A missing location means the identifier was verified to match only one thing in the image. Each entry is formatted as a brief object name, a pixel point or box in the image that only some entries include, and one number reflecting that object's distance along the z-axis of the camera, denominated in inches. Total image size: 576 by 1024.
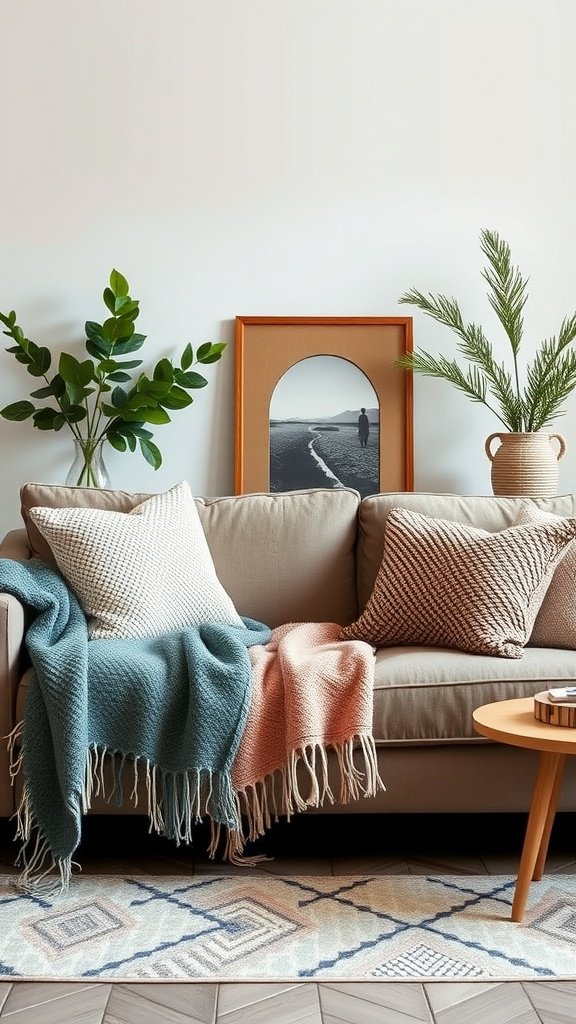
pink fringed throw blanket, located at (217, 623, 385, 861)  86.8
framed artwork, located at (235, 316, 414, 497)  149.6
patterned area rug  71.2
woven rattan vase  137.7
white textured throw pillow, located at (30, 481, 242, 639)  100.3
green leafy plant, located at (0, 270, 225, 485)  141.5
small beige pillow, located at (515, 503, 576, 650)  104.6
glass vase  141.9
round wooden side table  75.2
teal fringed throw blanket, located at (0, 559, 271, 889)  85.6
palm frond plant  139.5
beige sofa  89.7
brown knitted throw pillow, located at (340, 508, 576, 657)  100.6
